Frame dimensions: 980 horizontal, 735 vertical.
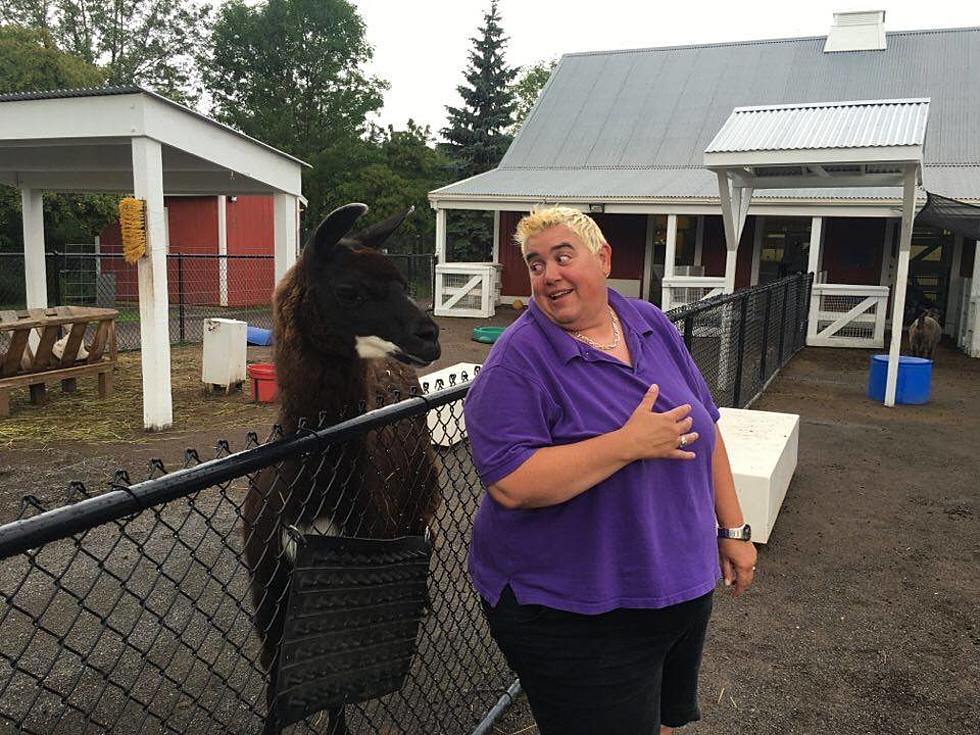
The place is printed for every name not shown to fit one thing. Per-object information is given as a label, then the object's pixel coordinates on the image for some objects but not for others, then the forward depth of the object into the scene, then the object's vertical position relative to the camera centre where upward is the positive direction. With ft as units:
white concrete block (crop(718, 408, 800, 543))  15.87 -3.90
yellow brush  22.82 +1.14
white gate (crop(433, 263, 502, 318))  57.77 -1.38
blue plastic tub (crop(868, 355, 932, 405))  31.01 -3.81
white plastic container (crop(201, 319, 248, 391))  29.09 -3.32
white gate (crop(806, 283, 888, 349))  44.91 -2.09
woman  5.64 -1.74
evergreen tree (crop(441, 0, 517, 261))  100.78 +19.61
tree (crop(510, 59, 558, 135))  152.66 +37.00
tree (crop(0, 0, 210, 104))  126.11 +38.91
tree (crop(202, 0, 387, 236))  120.88 +34.01
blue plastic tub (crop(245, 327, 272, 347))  44.29 -4.04
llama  8.41 -1.27
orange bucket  28.99 -4.37
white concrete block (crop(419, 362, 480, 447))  22.25 -3.69
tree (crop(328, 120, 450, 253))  90.74 +10.70
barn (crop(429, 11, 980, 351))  51.26 +8.79
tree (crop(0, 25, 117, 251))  67.51 +16.92
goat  41.88 -2.74
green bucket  45.37 -3.63
